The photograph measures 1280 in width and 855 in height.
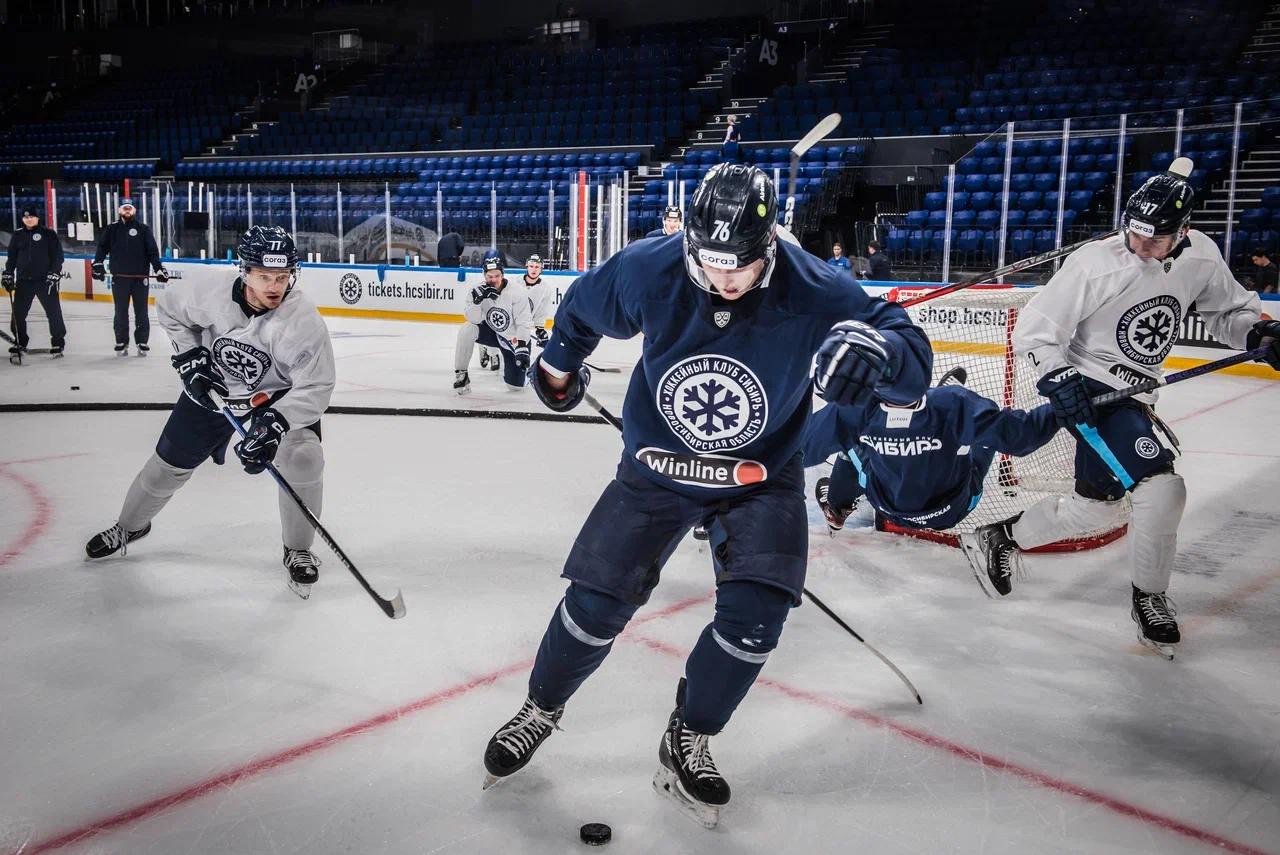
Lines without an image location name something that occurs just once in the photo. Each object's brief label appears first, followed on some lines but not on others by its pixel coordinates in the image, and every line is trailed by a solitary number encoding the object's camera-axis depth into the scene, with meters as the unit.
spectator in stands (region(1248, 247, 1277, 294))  8.37
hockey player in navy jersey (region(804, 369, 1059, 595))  3.03
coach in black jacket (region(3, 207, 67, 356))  8.83
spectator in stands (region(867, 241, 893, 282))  10.03
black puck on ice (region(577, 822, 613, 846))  1.91
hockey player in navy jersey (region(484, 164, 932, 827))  1.88
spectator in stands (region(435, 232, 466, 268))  12.89
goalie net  4.17
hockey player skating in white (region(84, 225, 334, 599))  3.13
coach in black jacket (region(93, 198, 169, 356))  9.21
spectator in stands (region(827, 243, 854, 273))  11.02
